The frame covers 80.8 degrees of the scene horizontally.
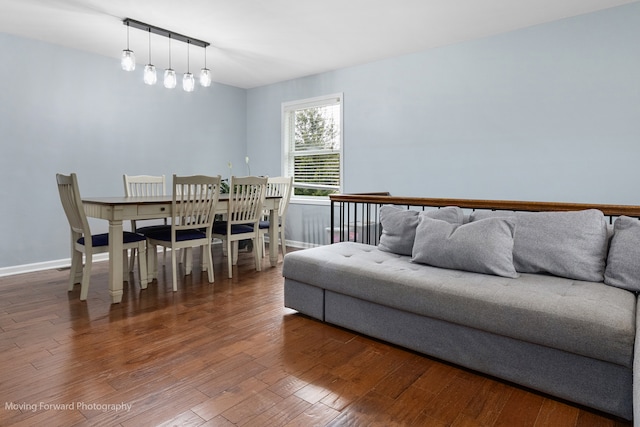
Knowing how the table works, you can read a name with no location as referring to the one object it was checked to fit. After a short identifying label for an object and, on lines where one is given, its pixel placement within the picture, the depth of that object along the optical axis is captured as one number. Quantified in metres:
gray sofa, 1.66
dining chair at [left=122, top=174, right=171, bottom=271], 3.92
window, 5.30
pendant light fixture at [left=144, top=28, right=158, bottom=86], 3.75
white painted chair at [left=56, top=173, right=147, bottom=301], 3.04
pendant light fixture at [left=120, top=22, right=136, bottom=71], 3.54
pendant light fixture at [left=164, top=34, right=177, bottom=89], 3.86
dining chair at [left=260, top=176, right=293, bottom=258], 4.72
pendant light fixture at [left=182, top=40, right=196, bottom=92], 4.00
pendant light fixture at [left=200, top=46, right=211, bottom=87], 4.03
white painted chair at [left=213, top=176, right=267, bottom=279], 3.89
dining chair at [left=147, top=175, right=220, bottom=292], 3.42
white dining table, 3.05
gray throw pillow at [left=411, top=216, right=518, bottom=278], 2.22
